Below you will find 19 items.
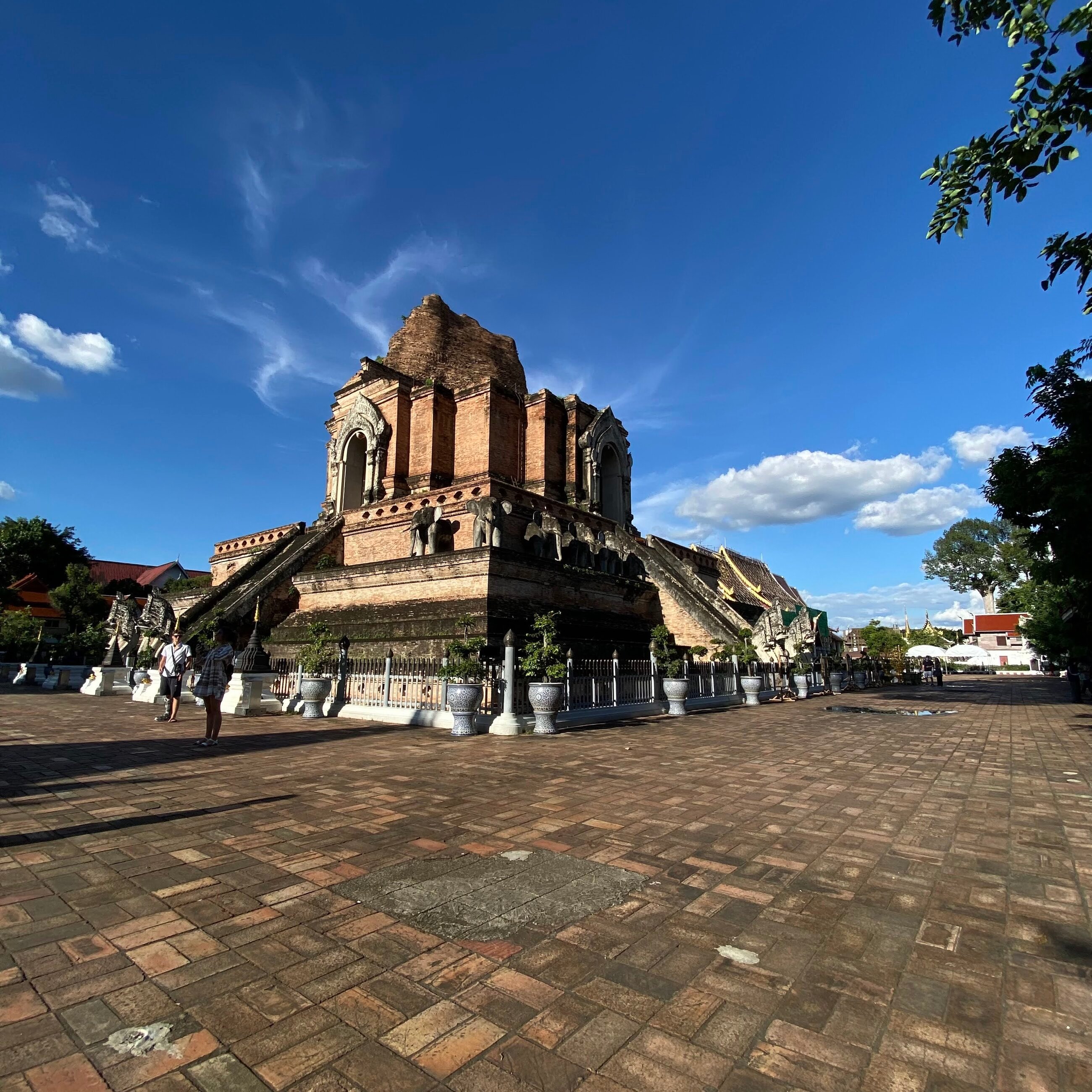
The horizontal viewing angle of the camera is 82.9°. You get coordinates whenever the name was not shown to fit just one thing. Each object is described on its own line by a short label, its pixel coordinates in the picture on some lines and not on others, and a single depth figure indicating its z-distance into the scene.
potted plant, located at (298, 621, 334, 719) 12.23
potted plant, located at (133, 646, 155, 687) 16.72
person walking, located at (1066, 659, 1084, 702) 20.33
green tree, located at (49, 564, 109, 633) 27.97
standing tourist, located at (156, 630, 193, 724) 10.80
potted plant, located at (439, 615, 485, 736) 9.91
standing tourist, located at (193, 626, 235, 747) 8.54
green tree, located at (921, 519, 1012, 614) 59.66
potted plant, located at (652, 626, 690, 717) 13.84
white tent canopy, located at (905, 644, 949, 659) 31.06
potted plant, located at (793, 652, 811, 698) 20.16
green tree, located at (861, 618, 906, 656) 35.00
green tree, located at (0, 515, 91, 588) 39.00
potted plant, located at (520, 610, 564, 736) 10.36
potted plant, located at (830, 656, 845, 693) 25.05
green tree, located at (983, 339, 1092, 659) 9.87
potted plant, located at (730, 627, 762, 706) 17.36
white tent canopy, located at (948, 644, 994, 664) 32.03
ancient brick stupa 15.54
